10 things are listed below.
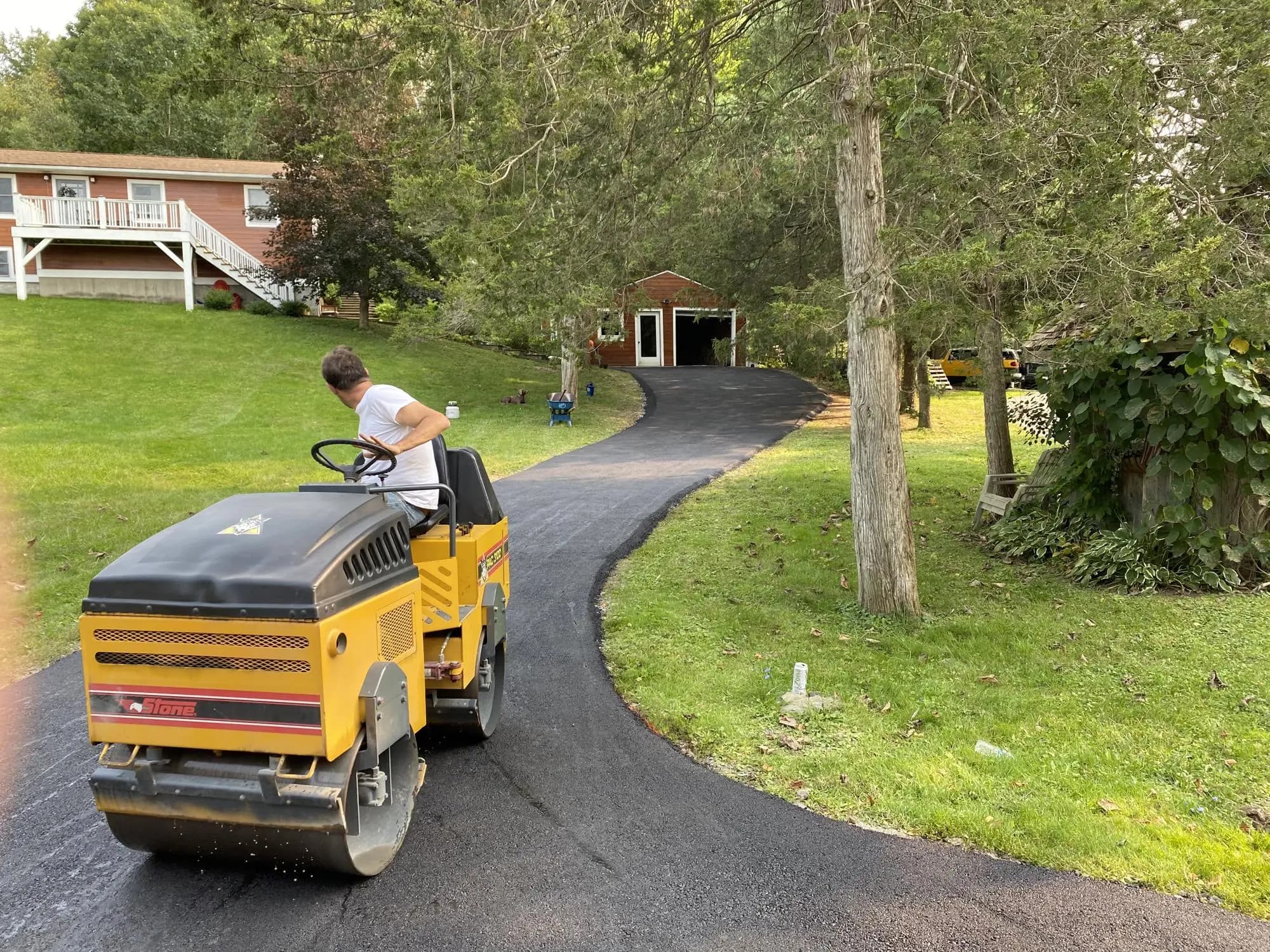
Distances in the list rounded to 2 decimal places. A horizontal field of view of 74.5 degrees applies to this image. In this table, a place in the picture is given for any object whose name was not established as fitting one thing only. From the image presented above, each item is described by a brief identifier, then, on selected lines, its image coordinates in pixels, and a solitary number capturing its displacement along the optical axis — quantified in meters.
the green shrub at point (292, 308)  28.73
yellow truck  32.09
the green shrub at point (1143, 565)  7.57
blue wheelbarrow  20.22
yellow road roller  2.81
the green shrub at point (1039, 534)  8.98
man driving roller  3.96
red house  26.33
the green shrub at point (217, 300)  28.06
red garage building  35.88
